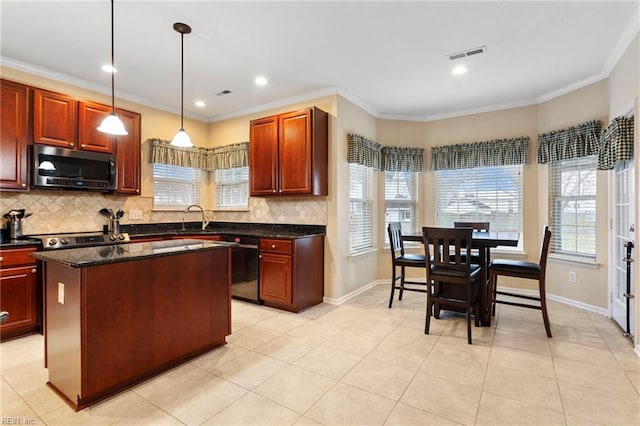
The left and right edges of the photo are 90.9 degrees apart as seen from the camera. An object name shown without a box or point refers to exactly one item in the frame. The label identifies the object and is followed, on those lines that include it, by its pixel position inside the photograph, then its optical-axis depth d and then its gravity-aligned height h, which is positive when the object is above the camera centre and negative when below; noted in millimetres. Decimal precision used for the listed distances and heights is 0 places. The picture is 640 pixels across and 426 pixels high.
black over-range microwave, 3297 +496
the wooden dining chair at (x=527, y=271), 3010 -588
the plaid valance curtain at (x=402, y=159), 5008 +845
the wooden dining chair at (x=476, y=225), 4332 -185
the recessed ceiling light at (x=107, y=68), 3412 +1591
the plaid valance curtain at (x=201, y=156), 4562 +892
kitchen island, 1884 -678
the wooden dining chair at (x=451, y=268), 2885 -553
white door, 2938 -238
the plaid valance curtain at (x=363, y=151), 4254 +863
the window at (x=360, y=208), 4422 +59
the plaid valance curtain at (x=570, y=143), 3637 +844
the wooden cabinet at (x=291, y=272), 3656 -722
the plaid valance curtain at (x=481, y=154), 4395 +854
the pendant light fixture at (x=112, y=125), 2412 +672
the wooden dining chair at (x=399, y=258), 3754 -568
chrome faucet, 4936 -66
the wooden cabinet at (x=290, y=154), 3906 +764
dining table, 3158 -629
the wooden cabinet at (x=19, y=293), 2848 -743
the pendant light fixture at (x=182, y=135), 2725 +726
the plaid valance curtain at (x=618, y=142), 2840 +646
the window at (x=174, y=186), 4664 +415
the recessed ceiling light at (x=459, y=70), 3436 +1576
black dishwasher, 4004 -736
